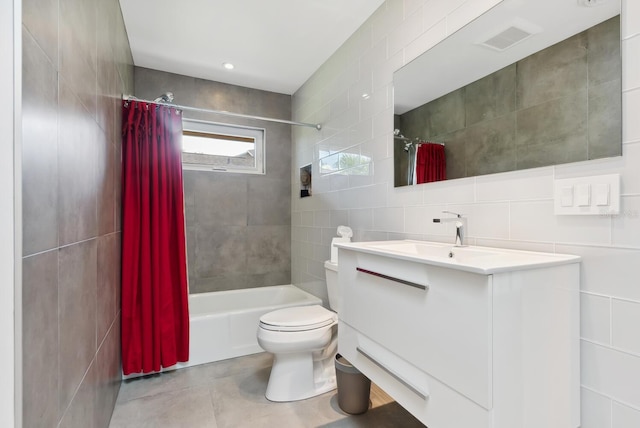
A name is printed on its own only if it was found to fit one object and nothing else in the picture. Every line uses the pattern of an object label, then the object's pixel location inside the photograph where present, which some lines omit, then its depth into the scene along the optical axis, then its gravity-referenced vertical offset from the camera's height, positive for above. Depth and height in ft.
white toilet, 5.92 -2.69
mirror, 3.20 +1.63
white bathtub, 7.57 -3.00
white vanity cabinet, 2.65 -1.28
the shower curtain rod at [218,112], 6.97 +2.67
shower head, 7.71 +2.98
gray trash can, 5.57 -3.24
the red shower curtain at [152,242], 6.60 -0.62
